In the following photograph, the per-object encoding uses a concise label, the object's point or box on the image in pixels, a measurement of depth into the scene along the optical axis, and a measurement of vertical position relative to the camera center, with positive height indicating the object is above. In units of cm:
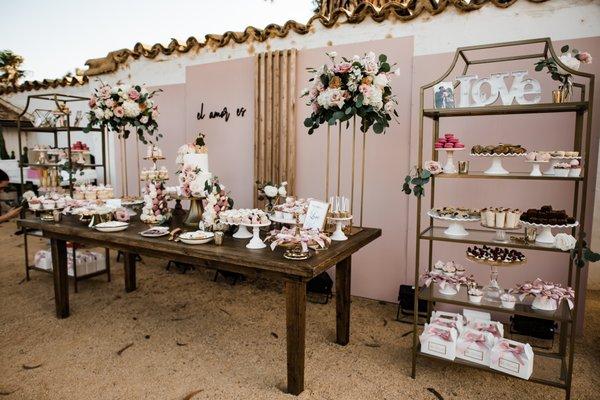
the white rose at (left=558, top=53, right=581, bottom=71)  257 +64
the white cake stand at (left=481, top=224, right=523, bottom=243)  270 -50
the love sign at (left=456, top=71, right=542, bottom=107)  262 +47
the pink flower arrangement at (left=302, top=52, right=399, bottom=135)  273 +48
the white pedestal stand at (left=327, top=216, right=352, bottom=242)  294 -51
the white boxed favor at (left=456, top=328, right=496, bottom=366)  270 -124
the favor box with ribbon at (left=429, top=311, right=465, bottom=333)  296 -119
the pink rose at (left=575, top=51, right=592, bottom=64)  247 +64
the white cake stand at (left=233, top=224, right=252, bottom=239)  307 -56
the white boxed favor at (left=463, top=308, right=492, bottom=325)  310 -118
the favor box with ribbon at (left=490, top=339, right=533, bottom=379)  253 -124
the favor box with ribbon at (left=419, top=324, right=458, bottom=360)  276 -124
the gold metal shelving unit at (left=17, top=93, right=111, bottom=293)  452 -12
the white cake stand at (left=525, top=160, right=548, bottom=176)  264 -5
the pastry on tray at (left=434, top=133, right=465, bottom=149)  287 +13
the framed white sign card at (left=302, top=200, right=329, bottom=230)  287 -39
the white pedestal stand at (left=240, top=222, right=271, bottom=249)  275 -56
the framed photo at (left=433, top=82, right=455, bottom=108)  281 +46
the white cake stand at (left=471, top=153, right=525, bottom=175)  273 -3
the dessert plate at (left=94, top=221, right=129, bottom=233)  323 -54
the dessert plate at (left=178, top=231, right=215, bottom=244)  281 -54
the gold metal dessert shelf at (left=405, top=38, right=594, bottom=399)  253 -69
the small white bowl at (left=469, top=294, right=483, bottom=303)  283 -95
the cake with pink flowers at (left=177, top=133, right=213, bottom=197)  321 -10
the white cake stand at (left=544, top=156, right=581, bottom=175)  254 -4
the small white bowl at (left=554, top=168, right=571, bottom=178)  255 -6
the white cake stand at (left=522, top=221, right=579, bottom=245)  262 -48
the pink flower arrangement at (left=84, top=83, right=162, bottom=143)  401 +52
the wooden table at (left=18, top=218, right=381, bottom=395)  245 -67
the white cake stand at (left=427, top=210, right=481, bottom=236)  281 -46
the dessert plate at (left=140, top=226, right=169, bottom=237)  305 -55
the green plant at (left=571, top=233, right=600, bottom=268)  237 -56
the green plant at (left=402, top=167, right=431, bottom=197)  274 -13
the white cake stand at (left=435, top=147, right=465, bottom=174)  288 -4
